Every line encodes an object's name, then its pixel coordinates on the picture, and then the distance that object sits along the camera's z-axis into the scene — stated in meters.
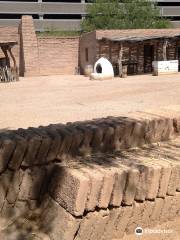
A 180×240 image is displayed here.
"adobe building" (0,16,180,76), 18.42
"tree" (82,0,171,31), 30.81
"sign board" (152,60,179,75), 15.97
